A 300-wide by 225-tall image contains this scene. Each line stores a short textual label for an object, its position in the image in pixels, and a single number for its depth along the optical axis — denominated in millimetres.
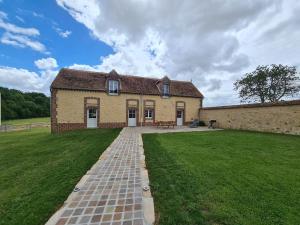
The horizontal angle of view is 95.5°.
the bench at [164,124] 13368
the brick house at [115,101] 12780
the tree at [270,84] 18624
